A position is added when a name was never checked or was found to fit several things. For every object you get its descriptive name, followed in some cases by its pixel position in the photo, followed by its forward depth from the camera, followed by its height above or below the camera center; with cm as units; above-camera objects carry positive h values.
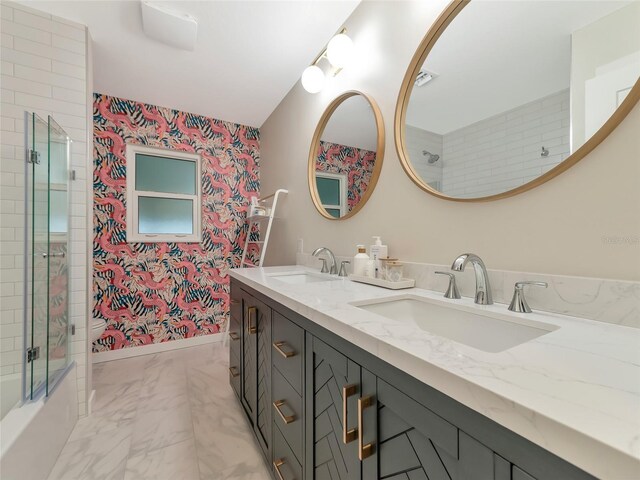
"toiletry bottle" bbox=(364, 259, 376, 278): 132 -14
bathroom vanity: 32 -25
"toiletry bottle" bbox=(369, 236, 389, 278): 131 -7
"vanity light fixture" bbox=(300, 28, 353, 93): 162 +110
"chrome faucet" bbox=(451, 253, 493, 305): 89 -14
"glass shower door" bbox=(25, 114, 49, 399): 134 -12
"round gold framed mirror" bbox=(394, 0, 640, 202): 72 +48
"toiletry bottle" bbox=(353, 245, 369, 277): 138 -12
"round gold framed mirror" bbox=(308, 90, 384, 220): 149 +52
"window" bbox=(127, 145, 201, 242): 279 +45
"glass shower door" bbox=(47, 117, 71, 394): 152 -10
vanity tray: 115 -18
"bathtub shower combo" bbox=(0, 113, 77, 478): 128 -35
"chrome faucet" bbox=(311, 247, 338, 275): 174 -12
